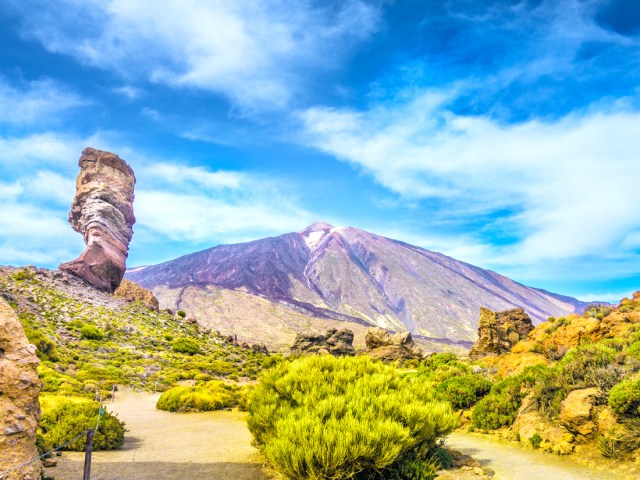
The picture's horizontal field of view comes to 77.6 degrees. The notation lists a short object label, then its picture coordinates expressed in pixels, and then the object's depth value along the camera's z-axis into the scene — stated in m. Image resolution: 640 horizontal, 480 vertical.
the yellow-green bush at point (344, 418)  6.50
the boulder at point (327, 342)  50.38
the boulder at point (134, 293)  62.75
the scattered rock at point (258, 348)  52.55
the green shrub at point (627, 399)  9.12
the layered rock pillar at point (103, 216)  59.19
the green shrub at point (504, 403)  13.20
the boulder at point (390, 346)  40.47
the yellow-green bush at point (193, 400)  20.62
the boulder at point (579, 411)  9.88
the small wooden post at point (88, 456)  6.27
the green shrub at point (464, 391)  15.52
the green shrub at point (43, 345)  27.98
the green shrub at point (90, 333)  39.44
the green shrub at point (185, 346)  43.19
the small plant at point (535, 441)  10.80
